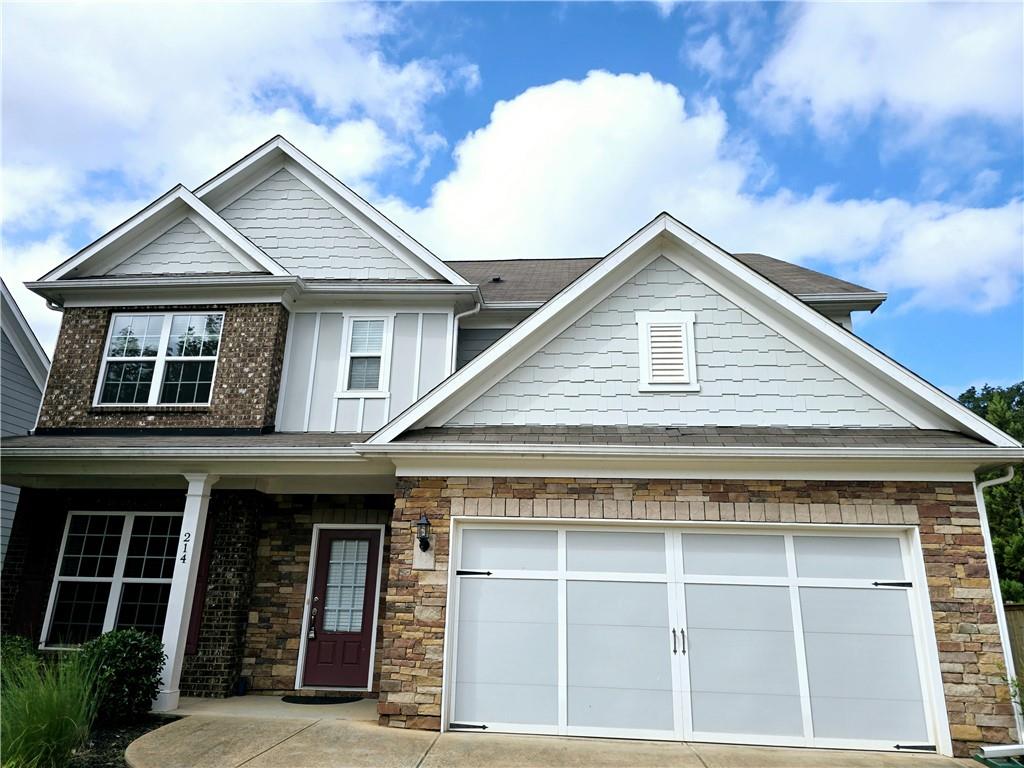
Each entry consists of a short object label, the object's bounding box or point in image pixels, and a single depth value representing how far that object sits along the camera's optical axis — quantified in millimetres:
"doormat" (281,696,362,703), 7791
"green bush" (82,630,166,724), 6508
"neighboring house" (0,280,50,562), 11352
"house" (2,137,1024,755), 6246
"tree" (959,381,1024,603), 15961
